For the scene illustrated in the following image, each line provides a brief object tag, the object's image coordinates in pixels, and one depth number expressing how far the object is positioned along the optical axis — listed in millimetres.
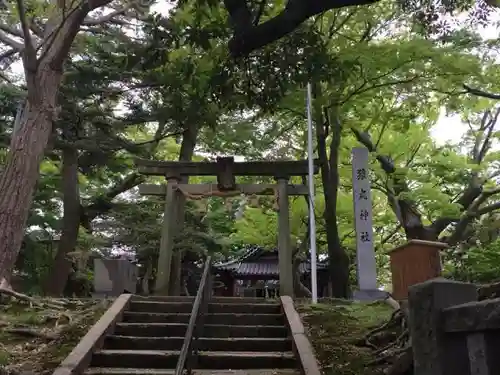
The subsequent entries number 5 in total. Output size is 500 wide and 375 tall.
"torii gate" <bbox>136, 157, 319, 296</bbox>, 11336
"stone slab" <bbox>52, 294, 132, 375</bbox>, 5551
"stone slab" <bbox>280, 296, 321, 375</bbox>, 5566
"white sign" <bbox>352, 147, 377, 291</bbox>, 10062
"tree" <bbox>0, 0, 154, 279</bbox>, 8398
